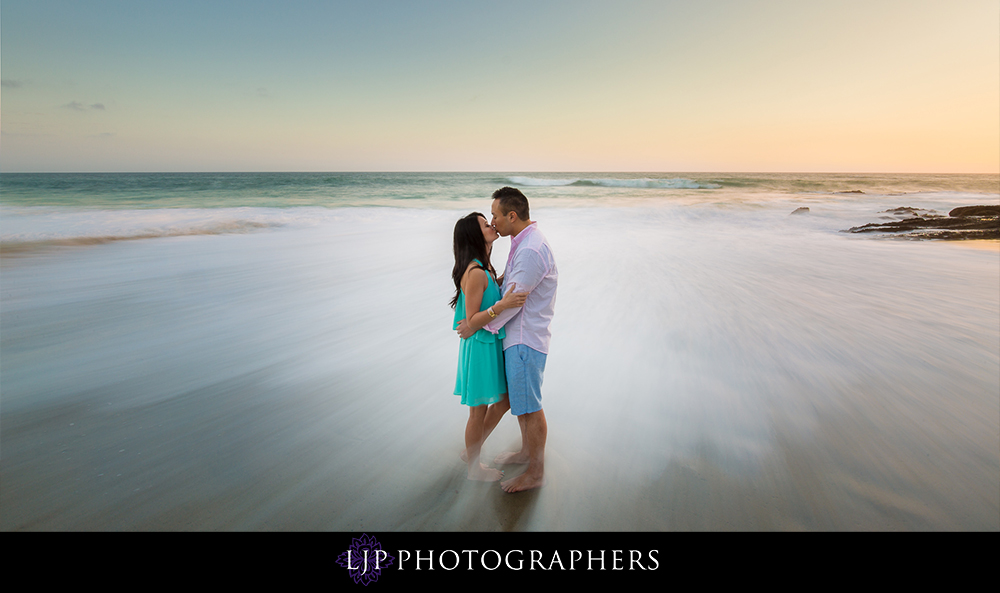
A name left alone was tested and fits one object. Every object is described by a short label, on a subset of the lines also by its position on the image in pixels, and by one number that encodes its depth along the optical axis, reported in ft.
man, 7.08
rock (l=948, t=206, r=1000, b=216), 39.76
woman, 7.09
